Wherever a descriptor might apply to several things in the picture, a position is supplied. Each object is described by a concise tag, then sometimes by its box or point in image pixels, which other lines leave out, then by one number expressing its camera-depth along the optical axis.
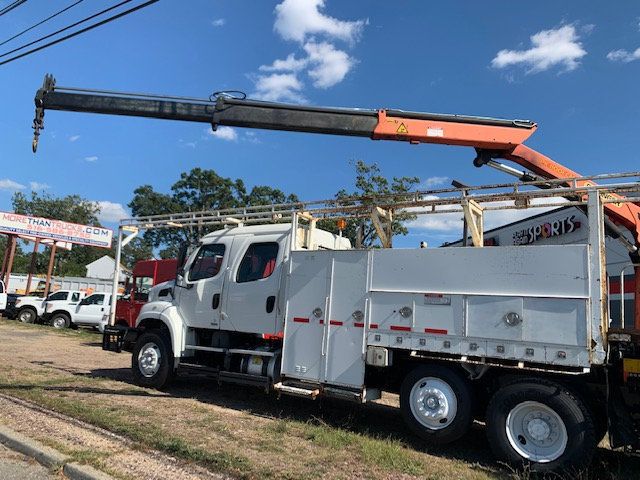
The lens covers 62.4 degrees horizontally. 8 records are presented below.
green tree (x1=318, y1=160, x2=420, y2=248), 25.75
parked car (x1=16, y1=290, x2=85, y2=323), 23.64
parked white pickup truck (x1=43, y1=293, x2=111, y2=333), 22.92
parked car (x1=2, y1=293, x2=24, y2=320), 24.36
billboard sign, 29.34
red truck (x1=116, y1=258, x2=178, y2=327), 17.05
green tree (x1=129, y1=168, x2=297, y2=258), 53.50
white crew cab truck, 5.39
